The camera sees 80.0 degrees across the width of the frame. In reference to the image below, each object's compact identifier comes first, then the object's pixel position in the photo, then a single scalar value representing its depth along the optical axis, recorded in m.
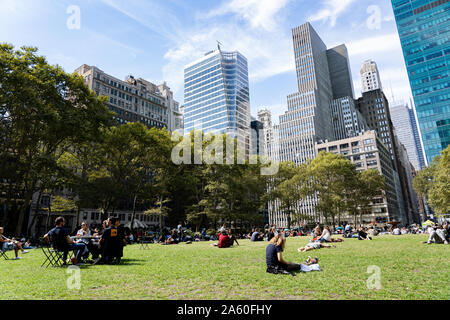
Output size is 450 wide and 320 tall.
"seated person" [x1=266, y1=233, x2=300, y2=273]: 7.12
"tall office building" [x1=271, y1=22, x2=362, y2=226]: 120.69
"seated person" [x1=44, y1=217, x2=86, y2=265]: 8.74
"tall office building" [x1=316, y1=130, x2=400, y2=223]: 99.44
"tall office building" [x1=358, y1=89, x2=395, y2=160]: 146.99
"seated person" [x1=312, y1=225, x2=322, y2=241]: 18.74
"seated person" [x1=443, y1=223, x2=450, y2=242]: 15.25
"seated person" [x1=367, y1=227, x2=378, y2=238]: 31.42
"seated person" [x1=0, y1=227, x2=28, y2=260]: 12.24
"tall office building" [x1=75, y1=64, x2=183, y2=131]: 77.88
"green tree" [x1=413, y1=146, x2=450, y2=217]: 39.75
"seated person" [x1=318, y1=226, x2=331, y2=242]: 16.99
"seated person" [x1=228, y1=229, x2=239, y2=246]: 19.28
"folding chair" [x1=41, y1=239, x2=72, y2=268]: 8.80
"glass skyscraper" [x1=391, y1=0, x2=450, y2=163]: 97.31
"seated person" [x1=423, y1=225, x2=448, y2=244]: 15.03
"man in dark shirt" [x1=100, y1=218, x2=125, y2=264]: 9.66
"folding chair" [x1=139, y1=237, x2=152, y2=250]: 29.36
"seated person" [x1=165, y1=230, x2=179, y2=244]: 23.84
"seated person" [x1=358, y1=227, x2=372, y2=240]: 22.00
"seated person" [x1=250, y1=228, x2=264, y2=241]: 24.48
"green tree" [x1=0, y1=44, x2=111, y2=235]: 22.62
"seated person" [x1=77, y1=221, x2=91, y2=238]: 12.93
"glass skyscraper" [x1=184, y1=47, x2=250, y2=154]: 125.12
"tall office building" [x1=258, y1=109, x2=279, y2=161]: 129.62
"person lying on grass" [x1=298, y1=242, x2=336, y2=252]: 13.18
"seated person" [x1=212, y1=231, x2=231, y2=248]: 17.94
